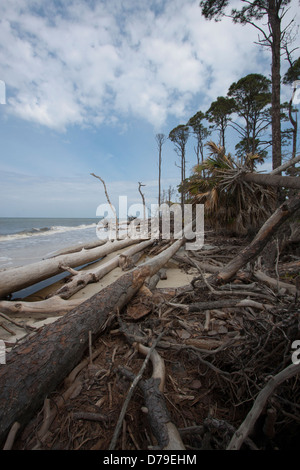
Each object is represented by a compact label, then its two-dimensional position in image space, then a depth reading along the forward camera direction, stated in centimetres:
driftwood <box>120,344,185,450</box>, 117
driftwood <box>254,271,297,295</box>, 285
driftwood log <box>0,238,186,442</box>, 141
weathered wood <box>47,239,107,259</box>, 772
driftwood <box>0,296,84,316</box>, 342
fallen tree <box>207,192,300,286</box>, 254
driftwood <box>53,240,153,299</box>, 422
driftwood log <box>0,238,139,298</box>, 413
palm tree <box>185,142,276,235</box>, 646
